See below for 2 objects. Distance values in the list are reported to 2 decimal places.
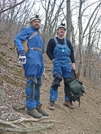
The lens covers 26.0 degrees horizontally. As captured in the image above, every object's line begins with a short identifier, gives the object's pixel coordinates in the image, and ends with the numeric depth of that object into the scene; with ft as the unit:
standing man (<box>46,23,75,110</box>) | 17.37
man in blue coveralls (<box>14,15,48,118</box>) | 14.55
